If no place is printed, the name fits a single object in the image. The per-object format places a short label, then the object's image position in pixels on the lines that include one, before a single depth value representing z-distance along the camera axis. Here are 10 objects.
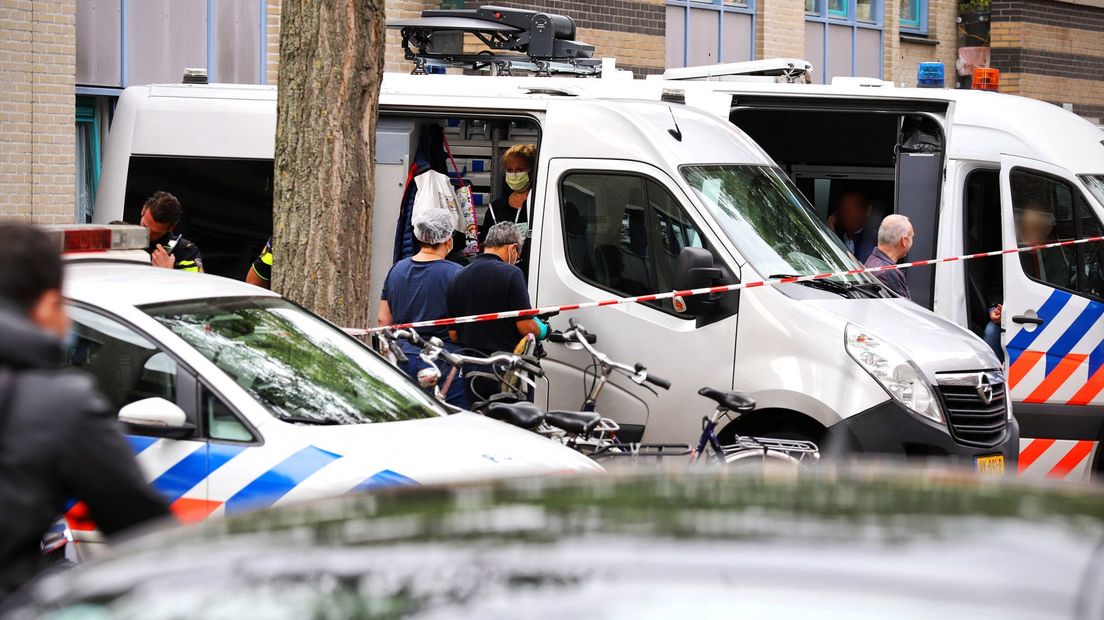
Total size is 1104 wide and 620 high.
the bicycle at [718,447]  12.78
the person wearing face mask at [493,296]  15.21
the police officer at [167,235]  16.98
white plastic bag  17.78
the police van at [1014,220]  17.69
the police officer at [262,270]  17.83
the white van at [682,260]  14.51
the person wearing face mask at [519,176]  18.67
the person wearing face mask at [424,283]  15.59
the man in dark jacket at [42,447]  5.81
